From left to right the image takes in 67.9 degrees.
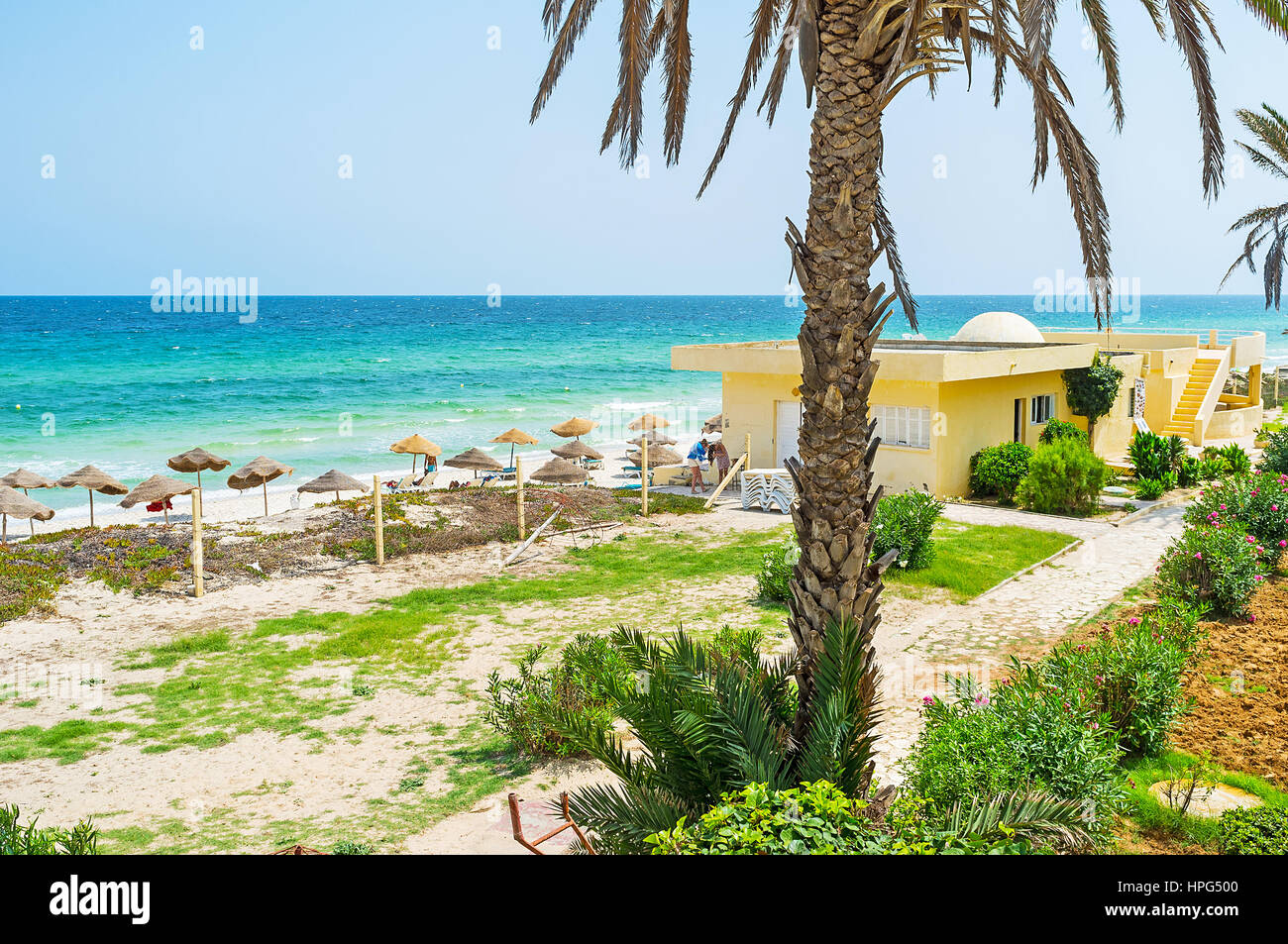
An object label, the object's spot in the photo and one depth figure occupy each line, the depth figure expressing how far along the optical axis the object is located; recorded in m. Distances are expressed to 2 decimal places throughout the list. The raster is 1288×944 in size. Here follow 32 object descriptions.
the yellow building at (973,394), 21.64
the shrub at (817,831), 4.36
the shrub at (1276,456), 18.02
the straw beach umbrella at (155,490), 23.20
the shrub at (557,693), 9.58
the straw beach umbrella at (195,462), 26.42
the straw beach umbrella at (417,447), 32.22
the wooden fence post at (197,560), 15.93
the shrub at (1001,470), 22.06
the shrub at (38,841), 5.47
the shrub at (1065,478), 20.53
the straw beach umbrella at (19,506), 20.77
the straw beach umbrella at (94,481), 24.09
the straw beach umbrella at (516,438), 31.24
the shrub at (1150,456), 23.03
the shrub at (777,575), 14.82
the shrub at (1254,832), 5.94
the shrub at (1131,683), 8.48
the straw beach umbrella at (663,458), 28.09
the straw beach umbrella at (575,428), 32.09
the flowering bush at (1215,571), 12.08
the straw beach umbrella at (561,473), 24.52
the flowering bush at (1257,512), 14.47
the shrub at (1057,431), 23.95
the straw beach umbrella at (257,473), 26.83
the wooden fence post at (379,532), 17.91
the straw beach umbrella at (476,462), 29.06
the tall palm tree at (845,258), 6.27
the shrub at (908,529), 16.14
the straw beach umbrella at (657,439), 33.38
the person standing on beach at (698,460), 25.77
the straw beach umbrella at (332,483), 26.34
